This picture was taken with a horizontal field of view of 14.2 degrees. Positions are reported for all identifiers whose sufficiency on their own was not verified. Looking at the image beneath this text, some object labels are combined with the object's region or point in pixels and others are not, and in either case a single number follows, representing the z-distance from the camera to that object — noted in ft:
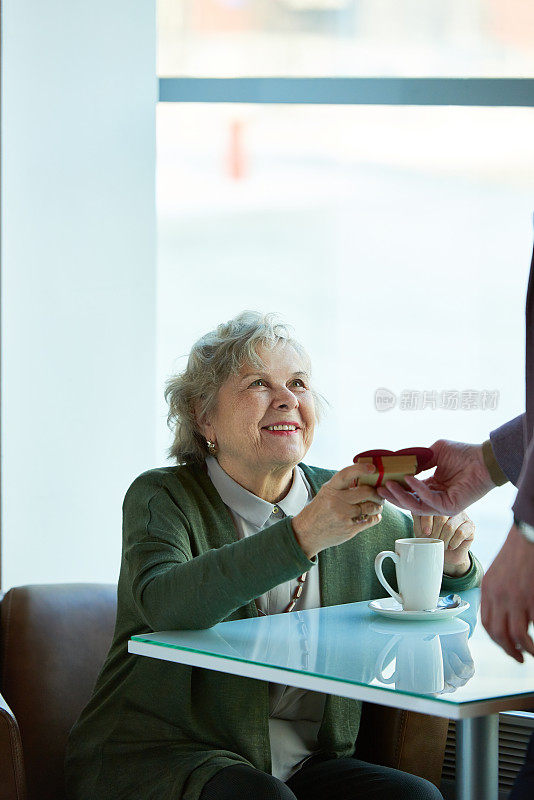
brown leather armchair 10.82
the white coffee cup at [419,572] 10.22
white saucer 10.12
